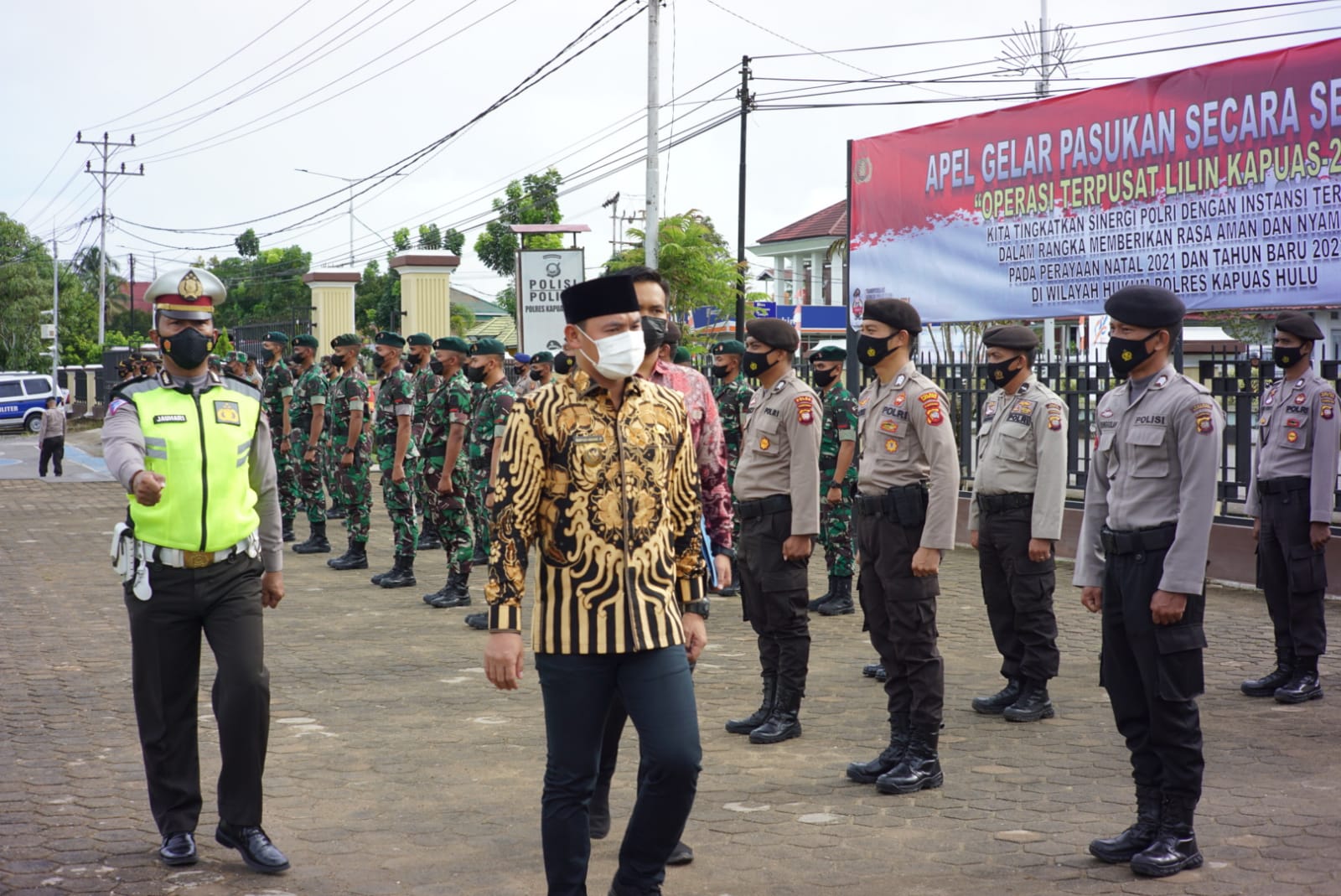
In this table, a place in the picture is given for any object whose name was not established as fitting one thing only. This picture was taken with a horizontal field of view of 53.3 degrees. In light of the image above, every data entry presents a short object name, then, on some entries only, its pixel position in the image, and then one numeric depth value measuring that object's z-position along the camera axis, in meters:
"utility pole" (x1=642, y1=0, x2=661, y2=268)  23.15
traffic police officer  4.67
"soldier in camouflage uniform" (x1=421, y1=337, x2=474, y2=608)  10.48
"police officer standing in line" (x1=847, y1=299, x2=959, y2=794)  5.62
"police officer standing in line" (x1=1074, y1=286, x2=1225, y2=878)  4.61
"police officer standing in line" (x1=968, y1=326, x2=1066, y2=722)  6.80
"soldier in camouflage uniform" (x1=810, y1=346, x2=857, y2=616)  9.60
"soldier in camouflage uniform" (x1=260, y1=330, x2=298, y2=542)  14.91
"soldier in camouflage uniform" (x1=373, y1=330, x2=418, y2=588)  11.40
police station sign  16.09
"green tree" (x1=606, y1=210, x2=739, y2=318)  29.39
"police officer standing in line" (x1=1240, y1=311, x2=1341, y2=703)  7.17
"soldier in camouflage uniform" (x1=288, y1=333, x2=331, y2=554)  13.80
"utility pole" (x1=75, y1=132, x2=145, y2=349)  59.44
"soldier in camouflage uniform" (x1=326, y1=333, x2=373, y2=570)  12.45
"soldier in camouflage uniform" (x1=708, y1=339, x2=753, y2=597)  10.32
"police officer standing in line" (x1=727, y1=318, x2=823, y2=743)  6.27
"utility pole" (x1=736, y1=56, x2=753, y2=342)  31.31
